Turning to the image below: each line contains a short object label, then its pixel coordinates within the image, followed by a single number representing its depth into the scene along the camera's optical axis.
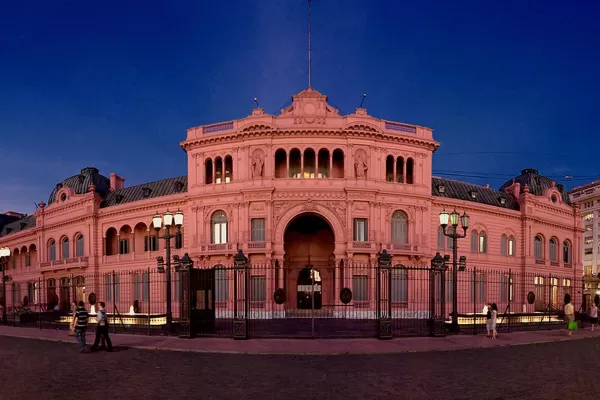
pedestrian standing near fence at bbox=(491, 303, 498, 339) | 19.14
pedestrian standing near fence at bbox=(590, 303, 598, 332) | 24.09
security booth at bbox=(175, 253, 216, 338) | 19.28
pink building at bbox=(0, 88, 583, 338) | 35.12
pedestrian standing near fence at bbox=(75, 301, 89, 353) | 15.55
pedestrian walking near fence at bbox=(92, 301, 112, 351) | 15.66
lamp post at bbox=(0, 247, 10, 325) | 29.40
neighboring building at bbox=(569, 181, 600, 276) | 83.88
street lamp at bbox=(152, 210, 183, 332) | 20.62
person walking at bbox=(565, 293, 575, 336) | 21.13
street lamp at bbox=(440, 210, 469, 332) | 20.56
